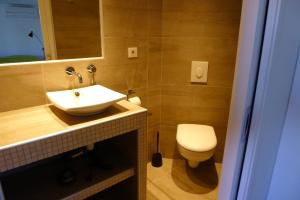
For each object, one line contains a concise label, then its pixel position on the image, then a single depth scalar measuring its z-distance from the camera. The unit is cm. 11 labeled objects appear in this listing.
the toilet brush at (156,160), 238
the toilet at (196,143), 187
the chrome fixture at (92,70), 170
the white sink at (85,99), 126
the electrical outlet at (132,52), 193
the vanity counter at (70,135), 105
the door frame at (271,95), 64
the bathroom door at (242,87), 67
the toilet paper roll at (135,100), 190
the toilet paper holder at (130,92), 204
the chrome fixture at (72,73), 160
